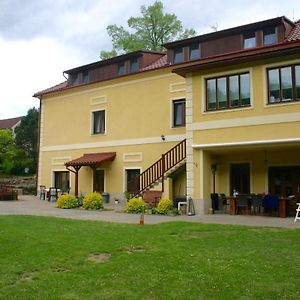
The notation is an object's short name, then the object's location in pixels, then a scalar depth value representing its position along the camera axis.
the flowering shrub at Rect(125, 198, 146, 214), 17.67
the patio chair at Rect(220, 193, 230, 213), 18.12
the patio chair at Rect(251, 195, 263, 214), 16.31
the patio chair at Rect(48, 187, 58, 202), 25.99
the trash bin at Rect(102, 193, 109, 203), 23.88
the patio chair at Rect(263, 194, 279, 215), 15.92
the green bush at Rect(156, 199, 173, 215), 17.06
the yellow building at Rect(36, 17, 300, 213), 15.73
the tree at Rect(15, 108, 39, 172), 45.97
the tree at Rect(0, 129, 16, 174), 41.55
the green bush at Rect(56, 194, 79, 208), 20.12
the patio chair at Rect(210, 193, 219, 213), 17.66
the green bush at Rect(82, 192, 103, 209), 19.41
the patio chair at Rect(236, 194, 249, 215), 16.59
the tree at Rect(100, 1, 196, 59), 37.85
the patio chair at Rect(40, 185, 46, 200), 27.14
